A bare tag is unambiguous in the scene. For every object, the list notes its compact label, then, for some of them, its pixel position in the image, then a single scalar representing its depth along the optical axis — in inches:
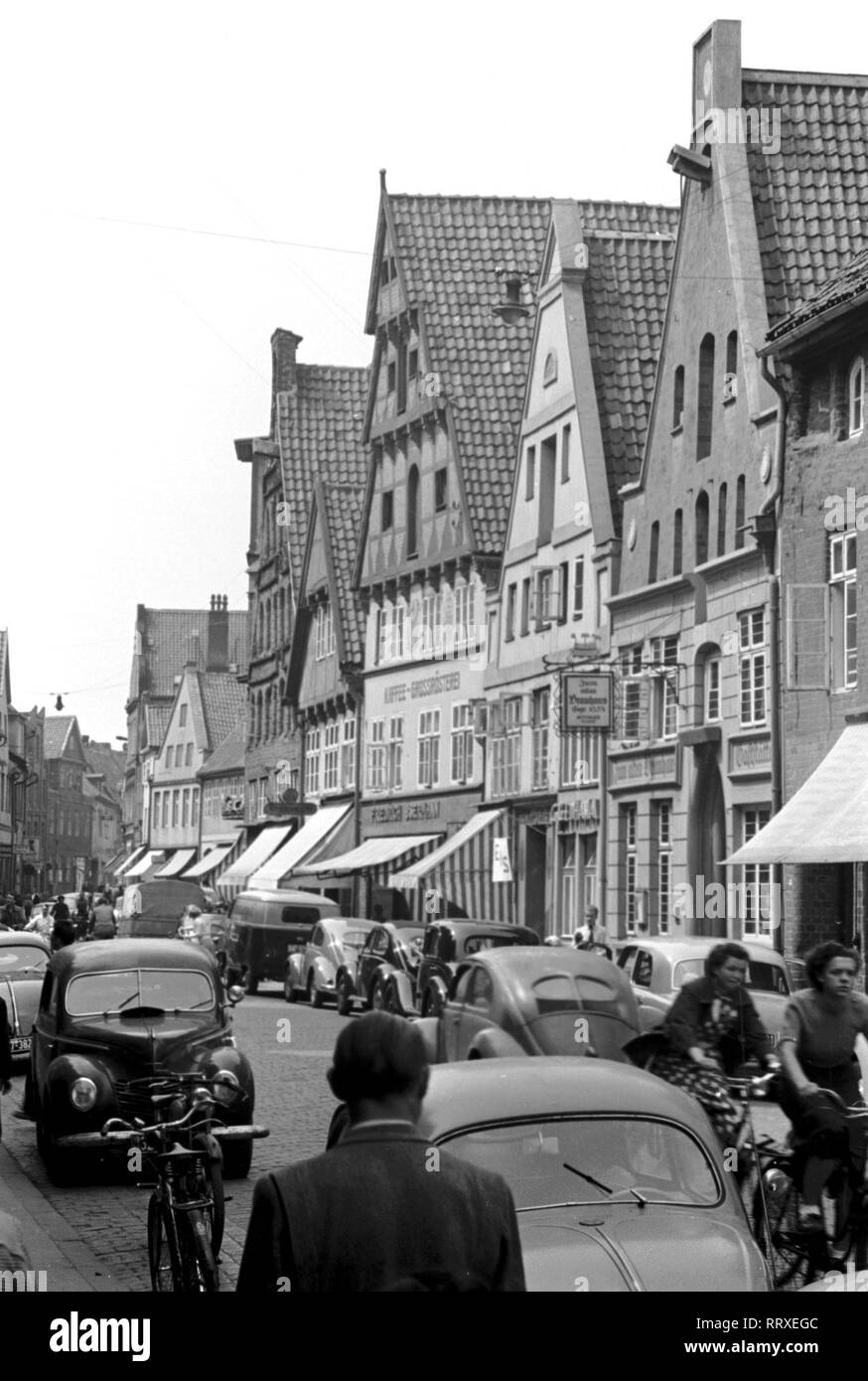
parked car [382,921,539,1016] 1035.9
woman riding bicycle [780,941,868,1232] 365.1
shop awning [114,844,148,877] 4212.6
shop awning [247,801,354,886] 2422.5
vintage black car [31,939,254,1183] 567.2
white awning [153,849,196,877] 3695.9
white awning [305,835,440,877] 2071.9
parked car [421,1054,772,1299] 262.5
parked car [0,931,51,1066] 836.0
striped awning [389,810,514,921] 1870.1
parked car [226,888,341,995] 1696.6
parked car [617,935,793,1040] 828.0
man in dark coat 167.2
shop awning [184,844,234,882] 3356.5
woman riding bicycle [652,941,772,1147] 415.2
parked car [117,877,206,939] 2226.9
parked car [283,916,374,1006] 1450.5
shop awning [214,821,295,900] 2696.9
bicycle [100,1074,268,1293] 351.6
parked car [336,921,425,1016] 1247.5
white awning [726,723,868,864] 1107.3
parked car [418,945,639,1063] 652.1
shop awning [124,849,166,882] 3998.5
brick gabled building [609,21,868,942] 1349.7
